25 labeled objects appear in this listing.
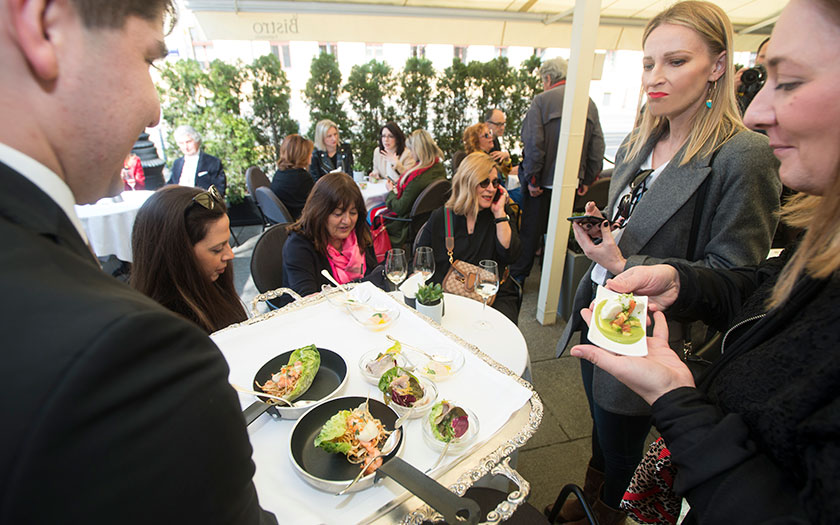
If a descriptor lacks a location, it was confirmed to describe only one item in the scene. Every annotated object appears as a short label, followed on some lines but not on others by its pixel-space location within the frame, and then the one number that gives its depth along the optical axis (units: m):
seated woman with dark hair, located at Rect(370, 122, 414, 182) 5.46
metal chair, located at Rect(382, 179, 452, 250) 4.28
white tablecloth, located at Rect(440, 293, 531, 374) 1.74
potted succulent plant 1.78
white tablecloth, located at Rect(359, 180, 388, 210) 5.02
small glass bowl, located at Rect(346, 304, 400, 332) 1.40
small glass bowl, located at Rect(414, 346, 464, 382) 1.14
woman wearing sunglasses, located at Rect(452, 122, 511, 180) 5.31
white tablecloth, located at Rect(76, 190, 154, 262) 3.77
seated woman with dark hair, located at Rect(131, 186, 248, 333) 1.68
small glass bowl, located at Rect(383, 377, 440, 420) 1.00
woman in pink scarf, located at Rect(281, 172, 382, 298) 2.46
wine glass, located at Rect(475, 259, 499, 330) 1.89
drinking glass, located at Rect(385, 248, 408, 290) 1.96
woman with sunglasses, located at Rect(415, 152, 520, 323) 2.86
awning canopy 5.71
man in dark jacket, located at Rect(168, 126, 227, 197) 5.00
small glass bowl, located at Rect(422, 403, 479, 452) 0.91
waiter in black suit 0.32
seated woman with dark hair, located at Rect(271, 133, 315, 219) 4.82
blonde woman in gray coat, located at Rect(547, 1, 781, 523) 1.32
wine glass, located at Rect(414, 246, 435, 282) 2.03
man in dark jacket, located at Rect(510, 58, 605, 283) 4.14
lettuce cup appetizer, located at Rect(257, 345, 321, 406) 1.06
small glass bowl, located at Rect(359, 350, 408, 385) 1.13
